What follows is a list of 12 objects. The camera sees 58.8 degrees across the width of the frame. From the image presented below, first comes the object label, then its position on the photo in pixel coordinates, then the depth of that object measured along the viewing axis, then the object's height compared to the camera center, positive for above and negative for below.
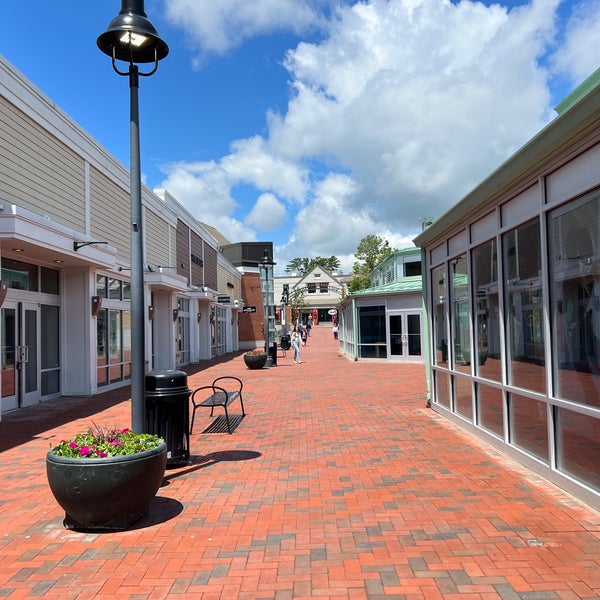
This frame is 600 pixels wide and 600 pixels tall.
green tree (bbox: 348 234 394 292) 57.50 +7.74
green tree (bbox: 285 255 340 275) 117.62 +14.43
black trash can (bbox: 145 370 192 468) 5.85 -0.81
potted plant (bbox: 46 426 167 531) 4.08 -1.14
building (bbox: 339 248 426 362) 20.77 +0.08
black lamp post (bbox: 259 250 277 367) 21.68 +2.28
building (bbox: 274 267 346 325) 78.38 +4.83
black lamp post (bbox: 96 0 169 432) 5.13 +2.35
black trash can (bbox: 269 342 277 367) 21.61 -1.04
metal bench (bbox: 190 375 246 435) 8.32 -1.16
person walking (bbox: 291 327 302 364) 23.16 -0.71
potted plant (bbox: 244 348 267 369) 19.81 -1.15
